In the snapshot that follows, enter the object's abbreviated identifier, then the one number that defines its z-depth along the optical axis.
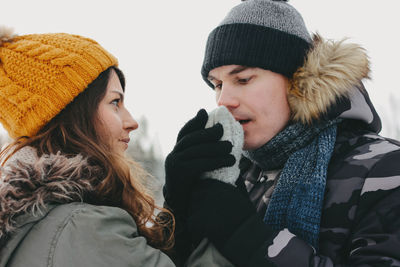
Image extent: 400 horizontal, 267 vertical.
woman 0.83
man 0.86
